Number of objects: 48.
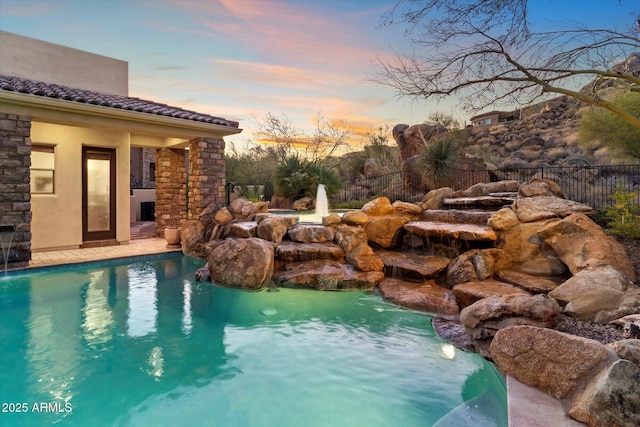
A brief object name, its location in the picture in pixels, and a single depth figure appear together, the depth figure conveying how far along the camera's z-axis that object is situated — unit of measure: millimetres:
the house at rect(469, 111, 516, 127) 32106
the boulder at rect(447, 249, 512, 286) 5953
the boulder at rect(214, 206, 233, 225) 9570
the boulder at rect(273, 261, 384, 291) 6449
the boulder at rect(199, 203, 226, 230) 9820
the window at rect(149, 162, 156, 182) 20859
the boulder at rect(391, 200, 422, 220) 8539
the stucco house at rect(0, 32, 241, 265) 7367
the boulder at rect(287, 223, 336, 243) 7719
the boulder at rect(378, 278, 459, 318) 5242
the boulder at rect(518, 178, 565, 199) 7539
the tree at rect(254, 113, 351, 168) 19688
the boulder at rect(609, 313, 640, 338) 2986
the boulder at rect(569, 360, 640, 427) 2016
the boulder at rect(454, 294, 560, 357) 3756
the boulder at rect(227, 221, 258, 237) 8137
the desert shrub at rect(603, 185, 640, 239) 6329
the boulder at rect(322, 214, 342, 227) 8070
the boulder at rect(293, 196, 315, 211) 13884
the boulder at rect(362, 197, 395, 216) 8375
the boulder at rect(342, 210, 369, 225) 8023
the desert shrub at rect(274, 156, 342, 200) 14297
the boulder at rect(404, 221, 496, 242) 6388
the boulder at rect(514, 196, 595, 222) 6434
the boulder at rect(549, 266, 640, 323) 3955
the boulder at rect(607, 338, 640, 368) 2283
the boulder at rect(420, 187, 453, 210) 9000
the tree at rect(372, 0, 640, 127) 5516
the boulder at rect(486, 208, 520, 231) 6531
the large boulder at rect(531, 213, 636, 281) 5168
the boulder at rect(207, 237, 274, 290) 6473
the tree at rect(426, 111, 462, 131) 21941
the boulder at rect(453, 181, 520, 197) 9633
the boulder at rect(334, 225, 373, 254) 7379
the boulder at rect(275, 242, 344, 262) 7191
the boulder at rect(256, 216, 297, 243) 7766
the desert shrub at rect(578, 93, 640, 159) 9359
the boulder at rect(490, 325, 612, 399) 2377
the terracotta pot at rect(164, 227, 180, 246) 10090
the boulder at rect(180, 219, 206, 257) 9602
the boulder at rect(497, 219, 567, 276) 5951
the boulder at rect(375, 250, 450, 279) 6375
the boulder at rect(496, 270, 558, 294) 5258
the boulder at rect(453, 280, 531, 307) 5096
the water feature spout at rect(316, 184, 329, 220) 13055
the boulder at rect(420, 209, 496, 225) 7438
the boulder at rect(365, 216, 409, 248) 7789
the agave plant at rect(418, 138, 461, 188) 12867
